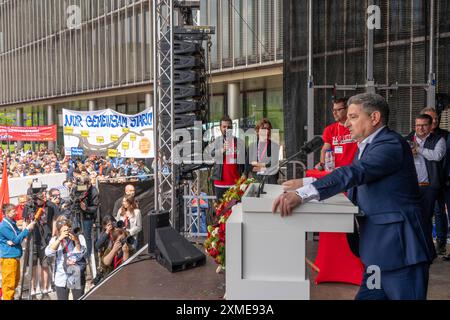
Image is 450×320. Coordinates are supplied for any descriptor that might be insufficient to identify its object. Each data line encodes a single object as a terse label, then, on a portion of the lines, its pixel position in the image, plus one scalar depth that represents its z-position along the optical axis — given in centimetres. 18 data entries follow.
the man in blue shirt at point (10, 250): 732
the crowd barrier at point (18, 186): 1065
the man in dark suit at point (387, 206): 208
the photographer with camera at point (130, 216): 790
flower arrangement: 362
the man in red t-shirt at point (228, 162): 598
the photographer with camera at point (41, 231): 775
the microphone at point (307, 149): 237
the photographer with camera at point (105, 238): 738
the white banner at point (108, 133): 1063
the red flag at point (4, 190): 953
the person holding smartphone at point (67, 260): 679
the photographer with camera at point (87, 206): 861
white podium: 210
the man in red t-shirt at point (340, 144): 466
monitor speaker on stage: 430
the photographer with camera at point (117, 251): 700
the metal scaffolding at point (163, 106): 571
